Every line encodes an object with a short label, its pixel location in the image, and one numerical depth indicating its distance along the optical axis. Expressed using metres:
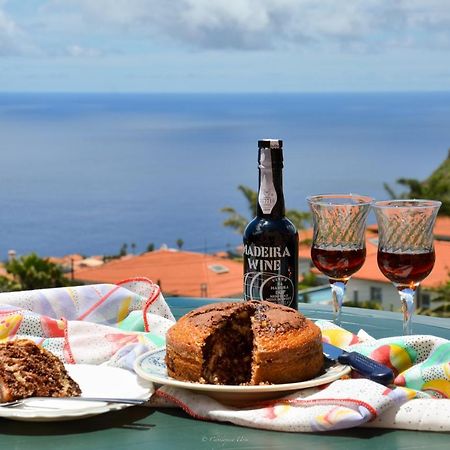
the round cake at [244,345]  1.85
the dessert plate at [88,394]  1.75
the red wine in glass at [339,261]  2.23
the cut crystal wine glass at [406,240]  2.08
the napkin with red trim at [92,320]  2.24
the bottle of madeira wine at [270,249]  2.20
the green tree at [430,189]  33.95
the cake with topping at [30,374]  1.87
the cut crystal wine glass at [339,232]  2.20
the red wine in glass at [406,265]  2.12
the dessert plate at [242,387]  1.78
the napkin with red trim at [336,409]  1.70
